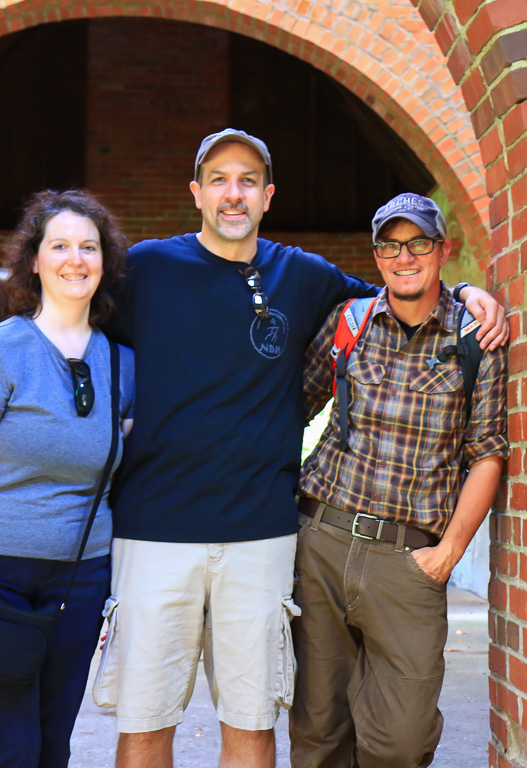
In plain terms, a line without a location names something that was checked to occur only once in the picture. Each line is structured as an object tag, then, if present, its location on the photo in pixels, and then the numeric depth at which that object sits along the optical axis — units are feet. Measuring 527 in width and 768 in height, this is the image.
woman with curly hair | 8.75
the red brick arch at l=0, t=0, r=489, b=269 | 22.35
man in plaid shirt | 9.60
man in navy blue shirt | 9.60
